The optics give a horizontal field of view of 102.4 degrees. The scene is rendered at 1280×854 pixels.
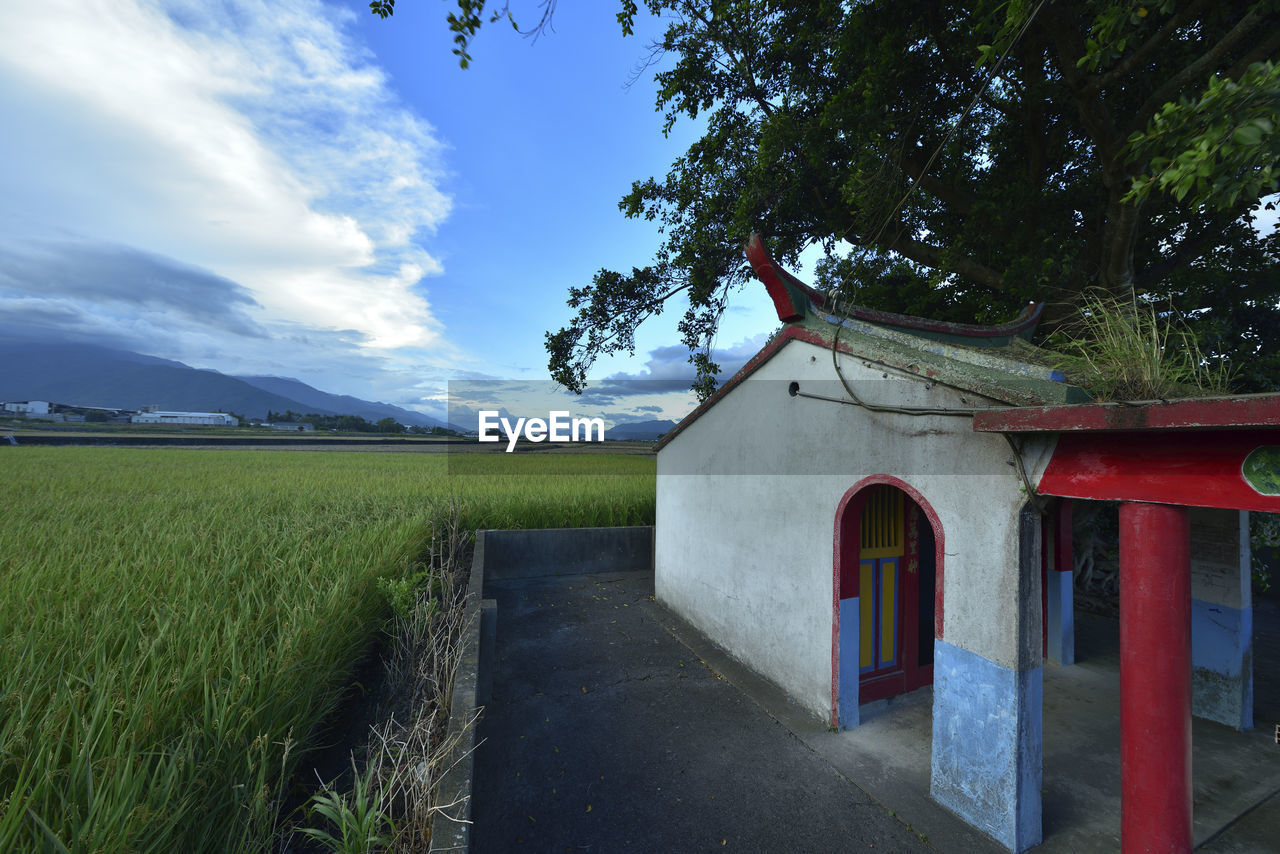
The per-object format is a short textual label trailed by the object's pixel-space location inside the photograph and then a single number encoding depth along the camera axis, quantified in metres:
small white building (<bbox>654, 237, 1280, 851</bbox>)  2.74
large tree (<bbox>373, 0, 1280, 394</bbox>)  5.18
